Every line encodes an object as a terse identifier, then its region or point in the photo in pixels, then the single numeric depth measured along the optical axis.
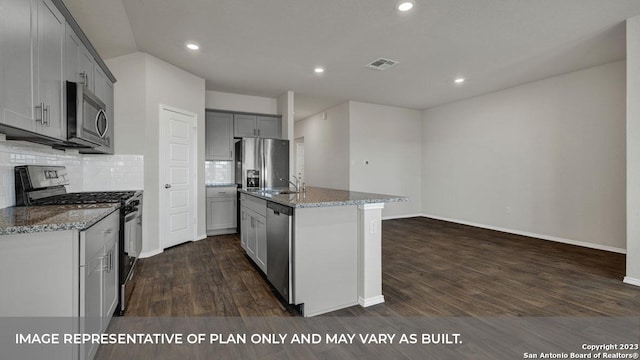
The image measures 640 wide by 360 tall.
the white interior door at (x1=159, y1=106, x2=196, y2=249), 4.01
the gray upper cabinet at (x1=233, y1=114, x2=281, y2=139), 5.37
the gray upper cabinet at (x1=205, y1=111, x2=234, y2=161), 5.14
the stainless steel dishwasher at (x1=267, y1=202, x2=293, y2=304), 2.25
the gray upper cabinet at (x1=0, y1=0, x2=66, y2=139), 1.41
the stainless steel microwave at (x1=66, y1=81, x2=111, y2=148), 2.10
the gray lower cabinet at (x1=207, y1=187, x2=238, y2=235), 4.99
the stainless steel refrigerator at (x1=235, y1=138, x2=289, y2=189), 5.01
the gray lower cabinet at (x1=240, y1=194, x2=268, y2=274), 2.88
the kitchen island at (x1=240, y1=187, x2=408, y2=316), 2.21
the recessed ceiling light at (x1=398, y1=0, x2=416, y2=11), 2.57
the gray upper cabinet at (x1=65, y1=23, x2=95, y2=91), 2.12
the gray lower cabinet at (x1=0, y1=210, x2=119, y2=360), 1.24
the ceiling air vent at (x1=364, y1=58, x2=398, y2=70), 4.00
